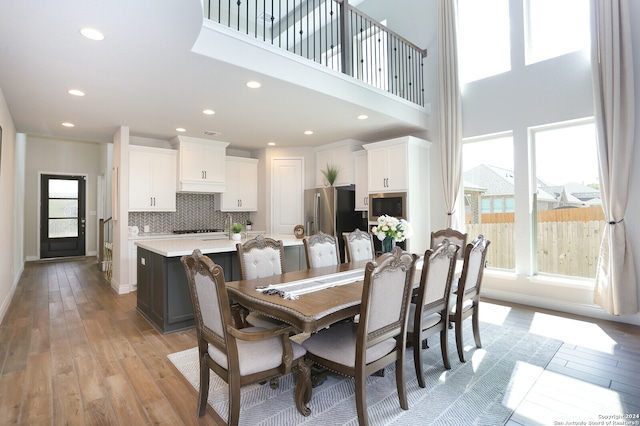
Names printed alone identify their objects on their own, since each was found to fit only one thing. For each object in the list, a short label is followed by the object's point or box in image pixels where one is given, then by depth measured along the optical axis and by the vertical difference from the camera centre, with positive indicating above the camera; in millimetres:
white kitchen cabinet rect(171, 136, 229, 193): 5676 +977
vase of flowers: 3100 -132
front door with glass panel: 8461 +128
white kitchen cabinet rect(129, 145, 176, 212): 5297 +674
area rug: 1994 -1199
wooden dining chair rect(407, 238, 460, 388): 2242 -614
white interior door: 6547 +463
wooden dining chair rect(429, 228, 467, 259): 3749 -245
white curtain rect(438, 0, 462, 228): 4969 +1667
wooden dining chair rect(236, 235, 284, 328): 2746 -340
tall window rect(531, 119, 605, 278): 4031 +187
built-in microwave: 4984 +191
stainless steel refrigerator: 5812 +80
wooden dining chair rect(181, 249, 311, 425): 1686 -714
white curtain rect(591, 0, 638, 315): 3539 +859
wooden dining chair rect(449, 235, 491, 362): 2645 -612
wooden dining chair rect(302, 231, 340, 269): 3221 -331
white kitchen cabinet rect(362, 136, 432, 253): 4980 +643
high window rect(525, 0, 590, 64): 4076 +2405
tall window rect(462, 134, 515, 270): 4703 +327
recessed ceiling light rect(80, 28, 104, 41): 2314 +1330
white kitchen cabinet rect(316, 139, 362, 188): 5906 +1083
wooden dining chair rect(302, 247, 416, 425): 1778 -702
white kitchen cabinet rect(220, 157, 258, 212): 6504 +666
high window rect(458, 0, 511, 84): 4750 +2633
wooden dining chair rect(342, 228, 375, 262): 3553 -321
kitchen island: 3402 -631
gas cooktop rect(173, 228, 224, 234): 6051 -219
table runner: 2135 -481
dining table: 1796 -495
